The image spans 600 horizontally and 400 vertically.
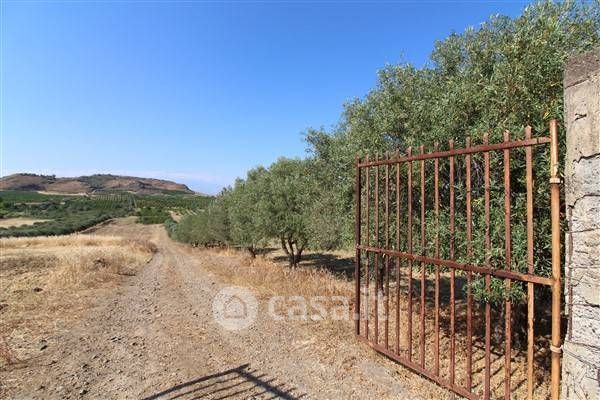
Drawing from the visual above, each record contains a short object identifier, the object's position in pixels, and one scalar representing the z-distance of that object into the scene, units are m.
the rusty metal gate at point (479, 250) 2.88
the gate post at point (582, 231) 2.27
